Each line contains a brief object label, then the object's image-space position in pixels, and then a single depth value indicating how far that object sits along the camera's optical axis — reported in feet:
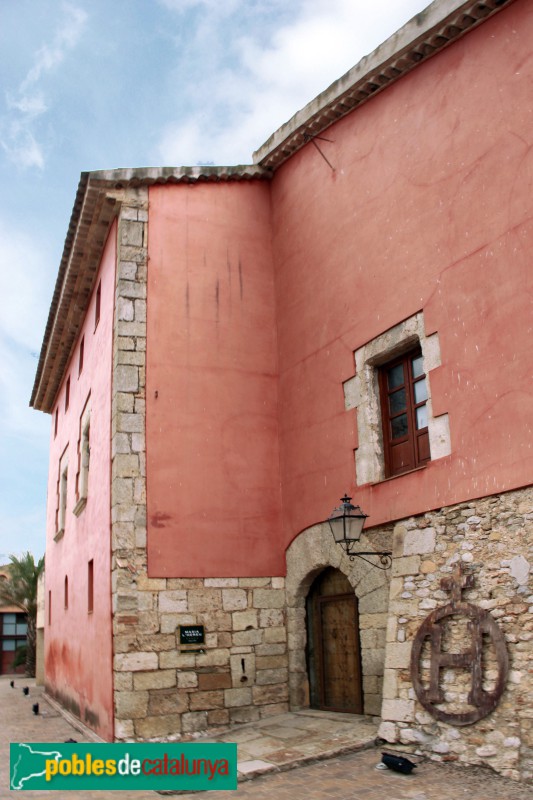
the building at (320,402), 20.85
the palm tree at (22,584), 83.97
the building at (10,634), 101.40
